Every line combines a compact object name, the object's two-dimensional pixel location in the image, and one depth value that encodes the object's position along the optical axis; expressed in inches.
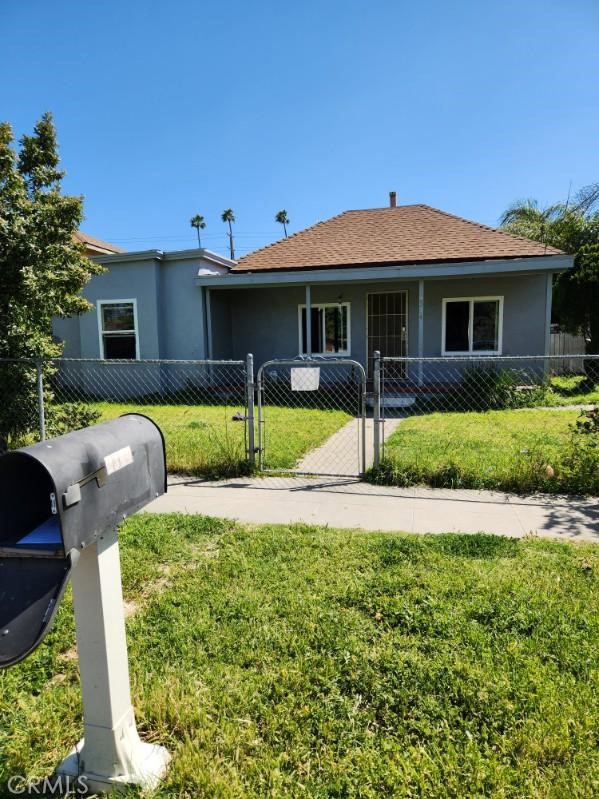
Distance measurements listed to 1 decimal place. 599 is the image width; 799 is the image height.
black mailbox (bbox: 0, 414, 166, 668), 58.5
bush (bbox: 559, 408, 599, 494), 220.6
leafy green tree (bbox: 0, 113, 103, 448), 257.0
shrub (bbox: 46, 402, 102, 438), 286.2
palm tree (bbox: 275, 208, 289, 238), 2643.2
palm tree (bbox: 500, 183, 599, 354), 531.9
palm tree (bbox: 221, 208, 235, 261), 2652.6
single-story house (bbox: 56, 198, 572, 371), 527.8
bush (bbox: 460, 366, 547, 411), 457.4
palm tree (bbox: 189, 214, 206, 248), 2682.1
